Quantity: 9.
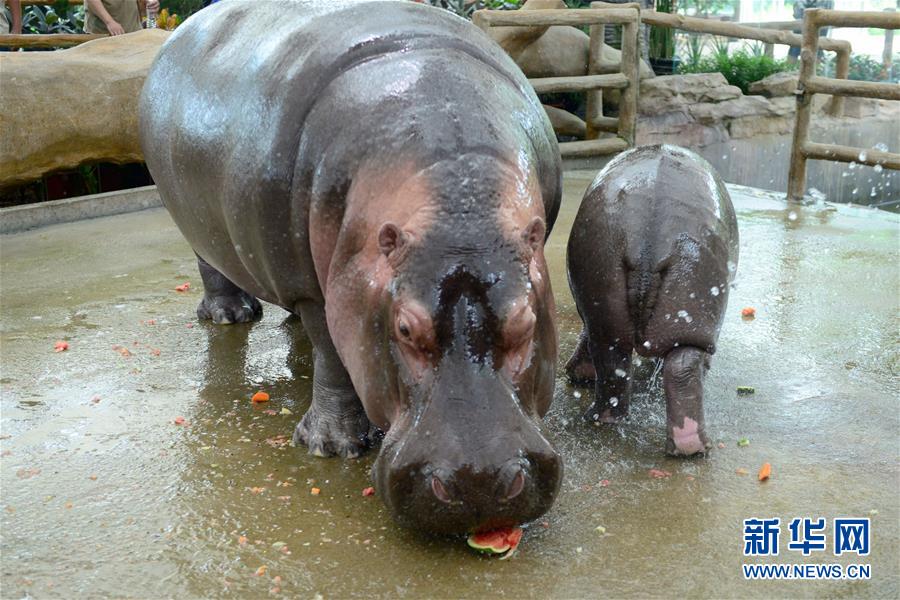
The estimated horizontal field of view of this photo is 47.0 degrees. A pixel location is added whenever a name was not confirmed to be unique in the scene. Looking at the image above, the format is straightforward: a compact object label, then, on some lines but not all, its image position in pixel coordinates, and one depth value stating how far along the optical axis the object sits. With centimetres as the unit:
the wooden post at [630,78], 865
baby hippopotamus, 318
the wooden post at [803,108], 726
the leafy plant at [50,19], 973
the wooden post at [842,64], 904
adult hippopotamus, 242
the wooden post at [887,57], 1347
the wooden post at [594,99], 931
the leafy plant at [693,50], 1213
